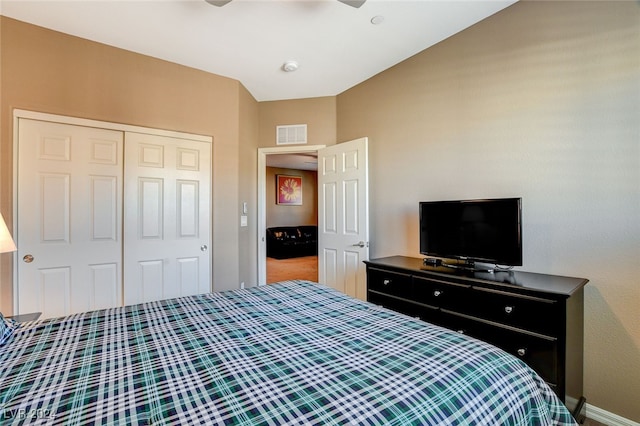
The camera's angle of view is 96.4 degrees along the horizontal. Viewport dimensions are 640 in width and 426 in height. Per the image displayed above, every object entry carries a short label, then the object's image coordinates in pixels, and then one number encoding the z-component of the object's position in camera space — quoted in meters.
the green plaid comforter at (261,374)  0.75
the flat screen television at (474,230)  1.92
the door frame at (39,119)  2.24
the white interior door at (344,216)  3.04
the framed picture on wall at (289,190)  8.27
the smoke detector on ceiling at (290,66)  2.93
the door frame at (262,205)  3.81
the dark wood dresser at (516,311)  1.56
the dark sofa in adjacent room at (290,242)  7.38
